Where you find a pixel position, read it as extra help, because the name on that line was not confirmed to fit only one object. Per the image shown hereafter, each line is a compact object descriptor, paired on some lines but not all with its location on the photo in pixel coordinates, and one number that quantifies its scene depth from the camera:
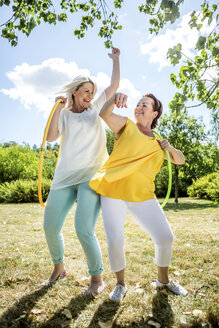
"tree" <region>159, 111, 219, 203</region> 14.09
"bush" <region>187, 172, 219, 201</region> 15.91
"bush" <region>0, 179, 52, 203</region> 13.75
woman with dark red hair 2.79
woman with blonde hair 3.00
